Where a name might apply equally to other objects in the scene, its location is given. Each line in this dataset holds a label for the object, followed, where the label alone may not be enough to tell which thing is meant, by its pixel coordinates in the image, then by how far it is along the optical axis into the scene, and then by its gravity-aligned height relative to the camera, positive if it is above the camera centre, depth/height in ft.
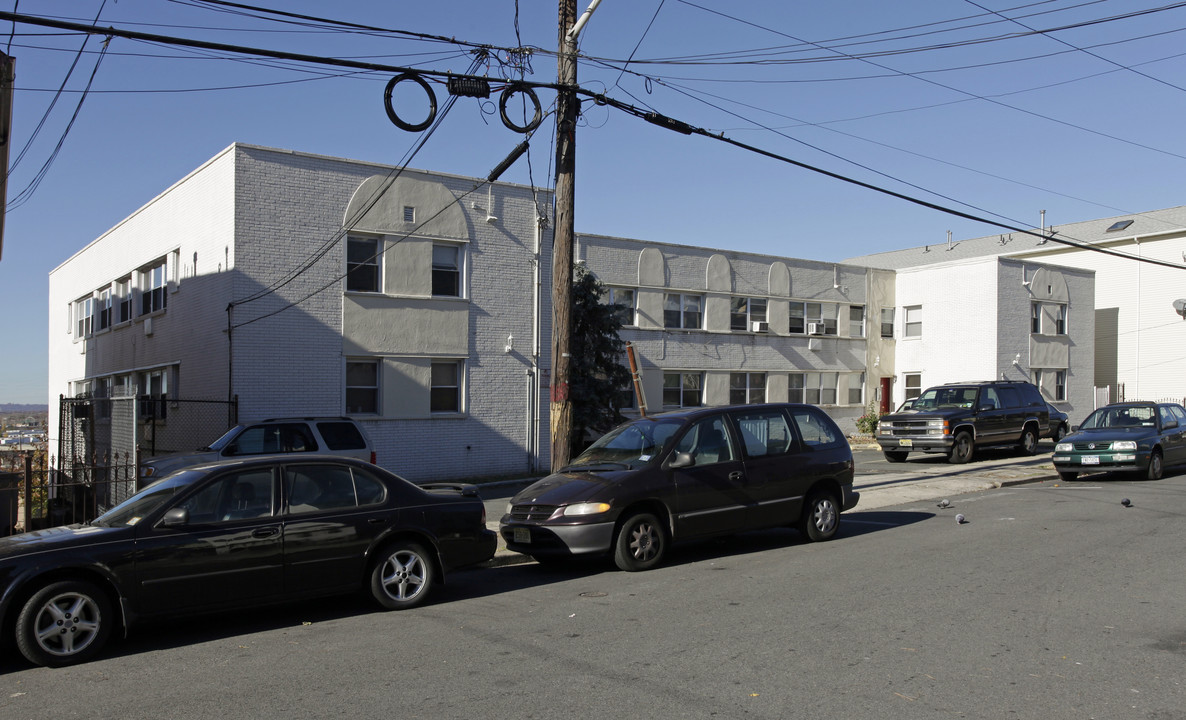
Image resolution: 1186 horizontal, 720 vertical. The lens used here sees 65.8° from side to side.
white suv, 45.91 -4.55
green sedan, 57.16 -5.23
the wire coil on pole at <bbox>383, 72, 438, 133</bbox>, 39.93 +10.95
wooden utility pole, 40.04 +3.52
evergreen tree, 73.26 -0.75
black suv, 73.31 -5.16
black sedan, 21.77 -5.28
